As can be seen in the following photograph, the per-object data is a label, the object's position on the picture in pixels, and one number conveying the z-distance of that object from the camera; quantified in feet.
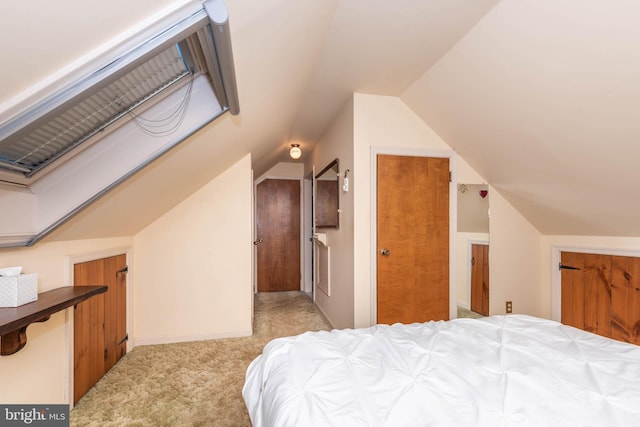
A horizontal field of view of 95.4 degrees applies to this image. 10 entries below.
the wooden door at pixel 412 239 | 8.85
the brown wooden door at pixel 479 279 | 9.62
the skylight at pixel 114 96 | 2.87
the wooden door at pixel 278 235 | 16.84
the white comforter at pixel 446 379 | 2.85
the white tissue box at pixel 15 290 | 4.16
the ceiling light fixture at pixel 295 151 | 12.99
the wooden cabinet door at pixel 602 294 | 7.63
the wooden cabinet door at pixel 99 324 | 6.38
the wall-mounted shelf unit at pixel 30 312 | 3.63
